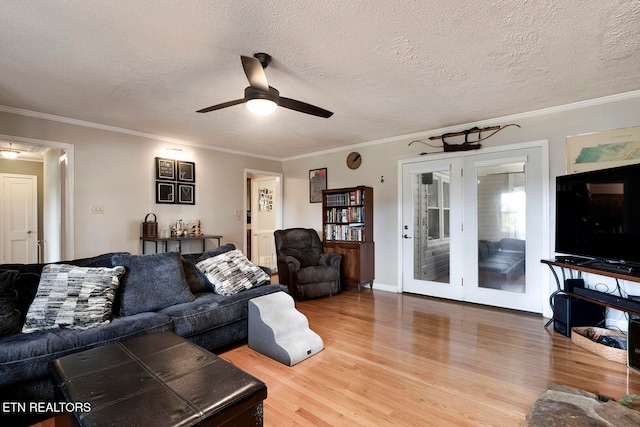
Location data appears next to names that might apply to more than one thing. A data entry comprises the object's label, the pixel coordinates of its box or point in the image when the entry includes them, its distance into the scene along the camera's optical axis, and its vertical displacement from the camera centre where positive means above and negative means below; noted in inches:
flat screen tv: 102.7 -0.9
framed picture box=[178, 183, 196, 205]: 192.4 +13.4
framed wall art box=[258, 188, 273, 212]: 271.4 +13.8
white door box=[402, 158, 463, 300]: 167.5 -8.1
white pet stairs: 99.5 -40.3
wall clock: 207.0 +36.8
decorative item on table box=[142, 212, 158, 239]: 174.2 -7.8
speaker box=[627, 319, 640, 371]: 92.1 -40.1
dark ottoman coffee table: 44.8 -29.1
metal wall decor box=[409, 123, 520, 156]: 154.7 +39.9
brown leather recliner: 171.6 -30.5
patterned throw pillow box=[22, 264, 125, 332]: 80.8 -23.0
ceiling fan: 83.3 +35.8
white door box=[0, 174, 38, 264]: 211.0 -1.3
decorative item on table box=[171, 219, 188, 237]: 185.2 -9.1
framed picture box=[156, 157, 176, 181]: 183.2 +28.2
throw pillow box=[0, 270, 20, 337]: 75.1 -22.5
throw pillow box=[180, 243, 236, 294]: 119.3 -24.2
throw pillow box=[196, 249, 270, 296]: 115.5 -22.9
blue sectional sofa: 69.6 -29.8
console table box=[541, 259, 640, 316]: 96.1 -20.9
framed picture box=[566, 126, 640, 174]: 119.7 +25.8
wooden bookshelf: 191.0 -11.5
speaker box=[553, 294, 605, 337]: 117.6 -39.2
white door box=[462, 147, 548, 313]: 143.2 -7.7
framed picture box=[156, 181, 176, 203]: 183.0 +14.1
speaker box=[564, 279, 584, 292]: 120.8 -28.6
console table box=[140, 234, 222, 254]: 172.9 -13.9
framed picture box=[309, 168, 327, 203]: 227.1 +23.2
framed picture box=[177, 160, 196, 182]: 193.0 +27.9
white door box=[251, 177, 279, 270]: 261.9 -4.0
